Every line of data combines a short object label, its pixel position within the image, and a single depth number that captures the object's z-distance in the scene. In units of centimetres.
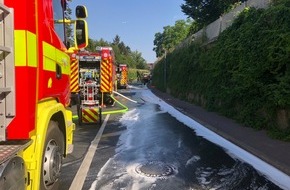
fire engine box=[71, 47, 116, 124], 1093
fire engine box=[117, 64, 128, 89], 2541
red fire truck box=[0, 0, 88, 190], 220
